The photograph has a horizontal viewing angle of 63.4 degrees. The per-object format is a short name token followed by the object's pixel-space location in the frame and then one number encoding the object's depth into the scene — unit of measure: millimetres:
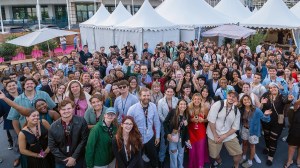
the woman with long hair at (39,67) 7804
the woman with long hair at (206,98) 5121
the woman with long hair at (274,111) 5039
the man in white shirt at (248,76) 6639
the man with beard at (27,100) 4535
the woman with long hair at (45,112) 4227
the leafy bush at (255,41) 15047
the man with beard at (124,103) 4852
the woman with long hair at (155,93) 5406
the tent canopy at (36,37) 10320
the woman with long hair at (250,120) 4898
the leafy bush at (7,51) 14203
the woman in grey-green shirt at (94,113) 4137
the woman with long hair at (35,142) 3790
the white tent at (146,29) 13812
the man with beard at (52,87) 5876
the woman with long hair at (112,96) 5199
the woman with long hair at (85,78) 6080
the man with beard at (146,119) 4406
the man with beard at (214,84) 6379
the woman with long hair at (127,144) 3592
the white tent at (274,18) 15281
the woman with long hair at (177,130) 4566
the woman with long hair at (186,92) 5301
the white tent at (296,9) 19642
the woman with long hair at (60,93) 5434
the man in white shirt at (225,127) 4582
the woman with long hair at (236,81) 6237
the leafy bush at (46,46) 16578
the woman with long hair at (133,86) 5555
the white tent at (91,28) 18281
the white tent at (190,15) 15866
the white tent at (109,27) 16127
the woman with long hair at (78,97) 4703
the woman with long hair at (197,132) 4734
